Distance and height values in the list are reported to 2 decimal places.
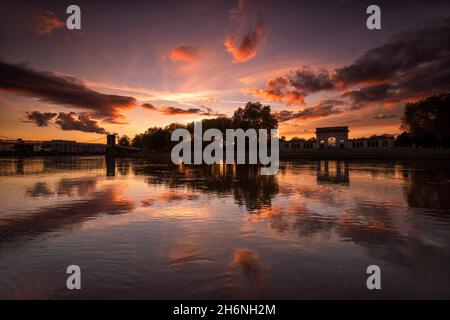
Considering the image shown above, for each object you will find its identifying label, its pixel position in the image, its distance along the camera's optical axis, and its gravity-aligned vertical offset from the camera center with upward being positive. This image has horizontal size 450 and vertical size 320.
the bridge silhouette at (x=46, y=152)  146.54 +5.79
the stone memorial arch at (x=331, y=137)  108.82 +8.55
